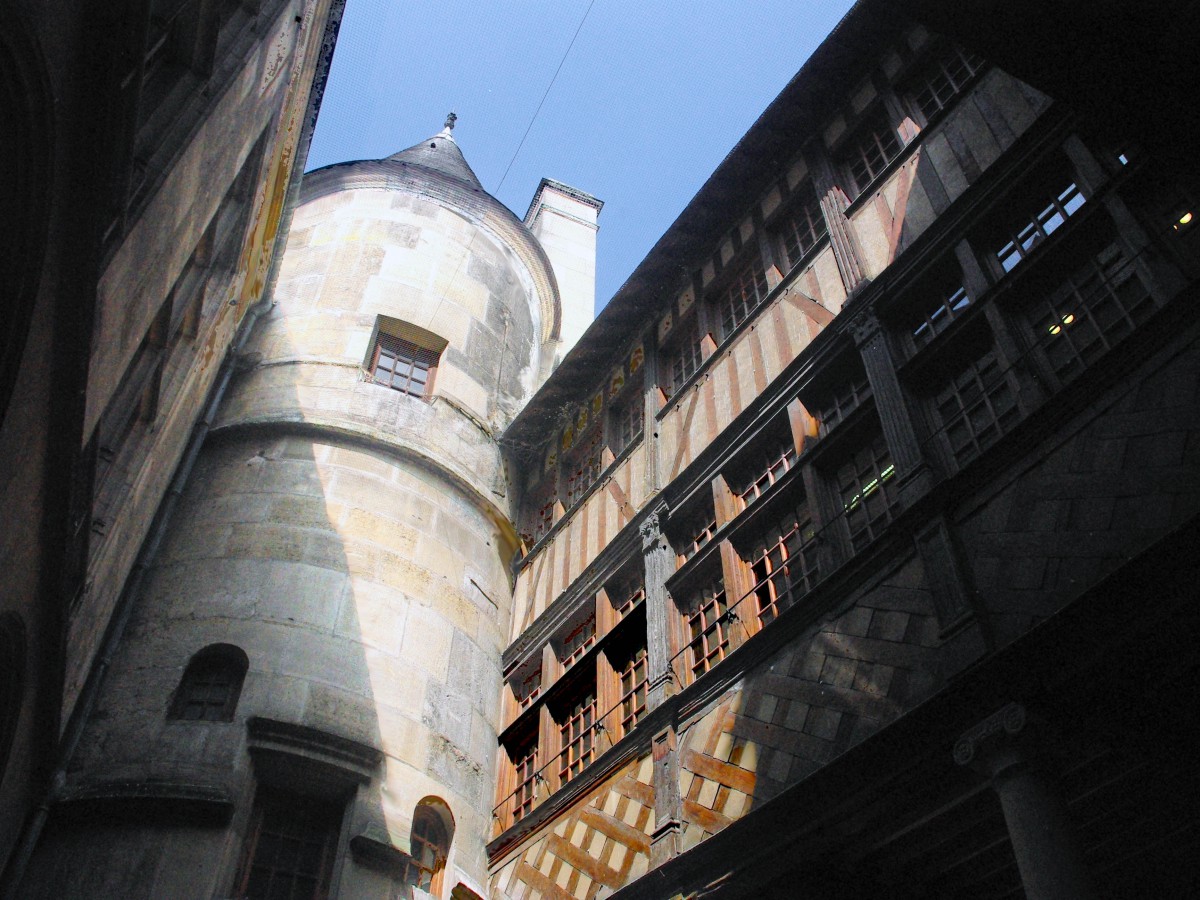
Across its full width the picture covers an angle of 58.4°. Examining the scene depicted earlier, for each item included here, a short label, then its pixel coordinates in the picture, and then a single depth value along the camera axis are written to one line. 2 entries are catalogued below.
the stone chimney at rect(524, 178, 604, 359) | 20.81
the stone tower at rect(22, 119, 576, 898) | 8.89
